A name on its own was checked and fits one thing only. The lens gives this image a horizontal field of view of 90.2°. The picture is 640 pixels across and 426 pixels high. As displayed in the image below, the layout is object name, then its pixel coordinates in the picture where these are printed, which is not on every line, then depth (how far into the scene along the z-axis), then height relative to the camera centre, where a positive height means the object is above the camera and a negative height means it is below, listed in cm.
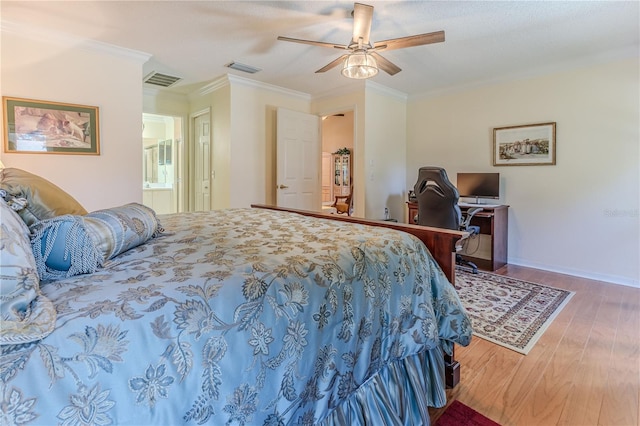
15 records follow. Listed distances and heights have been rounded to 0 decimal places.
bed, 62 -35
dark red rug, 141 -100
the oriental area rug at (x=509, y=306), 222 -93
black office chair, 339 -8
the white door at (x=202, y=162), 476 +52
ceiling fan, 228 +117
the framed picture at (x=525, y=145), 378 +64
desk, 380 -55
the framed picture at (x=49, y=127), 280 +63
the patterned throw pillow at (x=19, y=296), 59 -20
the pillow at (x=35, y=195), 103 +0
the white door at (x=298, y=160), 456 +55
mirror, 595 +65
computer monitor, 409 +16
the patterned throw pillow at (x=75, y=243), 89 -14
